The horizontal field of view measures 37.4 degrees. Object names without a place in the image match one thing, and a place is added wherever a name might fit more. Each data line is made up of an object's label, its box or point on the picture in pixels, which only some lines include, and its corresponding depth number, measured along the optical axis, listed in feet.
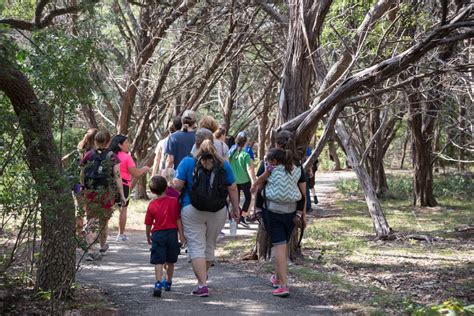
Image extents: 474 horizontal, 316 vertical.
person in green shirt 45.93
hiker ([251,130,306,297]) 25.66
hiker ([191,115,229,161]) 30.04
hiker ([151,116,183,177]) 38.52
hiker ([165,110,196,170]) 34.01
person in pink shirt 35.19
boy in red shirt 26.07
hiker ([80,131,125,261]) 23.13
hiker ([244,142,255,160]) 47.29
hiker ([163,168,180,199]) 28.04
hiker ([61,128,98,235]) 22.76
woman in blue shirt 25.43
